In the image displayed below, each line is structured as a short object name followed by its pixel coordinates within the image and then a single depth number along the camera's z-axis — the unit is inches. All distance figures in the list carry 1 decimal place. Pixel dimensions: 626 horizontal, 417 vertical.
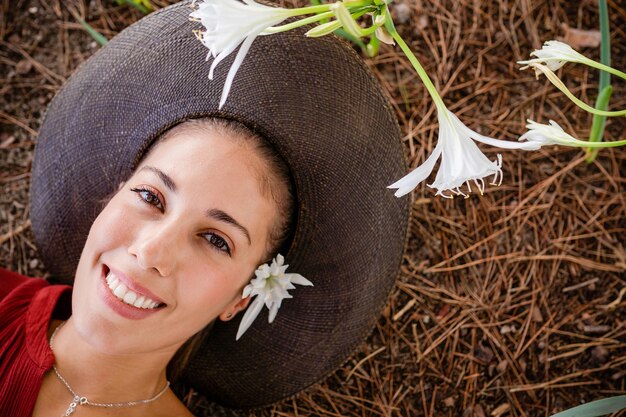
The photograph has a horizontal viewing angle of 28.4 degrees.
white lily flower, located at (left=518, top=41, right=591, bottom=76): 31.3
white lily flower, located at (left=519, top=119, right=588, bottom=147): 30.6
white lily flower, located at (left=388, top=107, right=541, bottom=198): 30.9
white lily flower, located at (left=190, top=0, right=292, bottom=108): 30.8
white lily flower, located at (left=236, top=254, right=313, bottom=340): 37.8
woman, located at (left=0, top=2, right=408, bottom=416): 36.2
